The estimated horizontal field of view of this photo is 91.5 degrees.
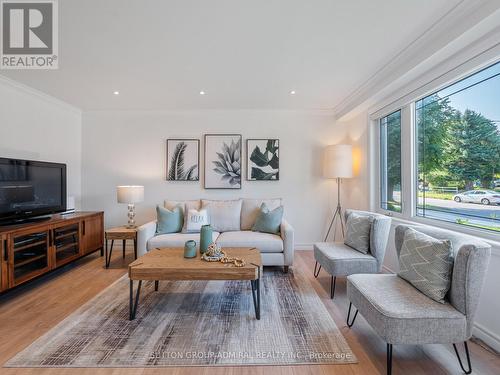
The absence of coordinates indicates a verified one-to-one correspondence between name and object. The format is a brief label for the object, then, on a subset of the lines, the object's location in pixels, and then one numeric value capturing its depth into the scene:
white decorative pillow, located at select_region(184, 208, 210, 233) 3.52
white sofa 3.18
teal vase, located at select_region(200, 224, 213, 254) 2.54
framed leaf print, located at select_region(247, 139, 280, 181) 4.27
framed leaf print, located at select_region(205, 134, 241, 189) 4.26
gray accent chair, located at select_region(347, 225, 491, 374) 1.46
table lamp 3.66
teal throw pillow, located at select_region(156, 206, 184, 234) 3.50
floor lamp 3.79
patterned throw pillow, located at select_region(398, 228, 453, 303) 1.59
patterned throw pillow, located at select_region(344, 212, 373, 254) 2.65
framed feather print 4.28
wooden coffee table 2.10
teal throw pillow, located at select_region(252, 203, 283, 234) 3.50
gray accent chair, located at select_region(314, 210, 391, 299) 2.51
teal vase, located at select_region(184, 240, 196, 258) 2.39
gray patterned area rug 1.68
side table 3.42
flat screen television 2.69
